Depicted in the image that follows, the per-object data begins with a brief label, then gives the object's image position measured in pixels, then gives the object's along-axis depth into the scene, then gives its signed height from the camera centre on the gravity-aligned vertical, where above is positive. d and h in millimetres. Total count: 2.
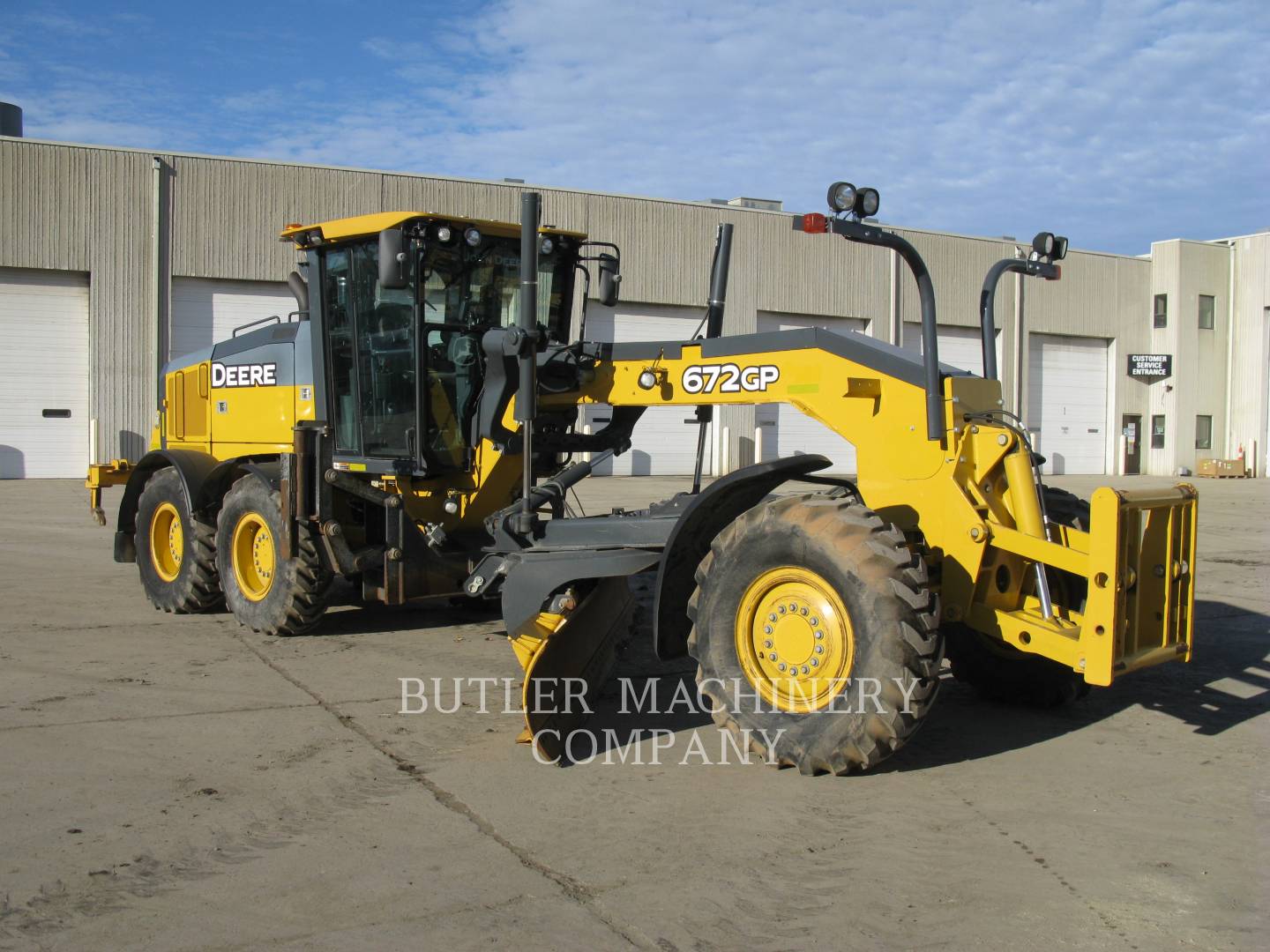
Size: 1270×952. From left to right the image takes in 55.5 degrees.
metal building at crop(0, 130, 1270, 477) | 25625 +3513
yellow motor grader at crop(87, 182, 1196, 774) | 5359 -404
